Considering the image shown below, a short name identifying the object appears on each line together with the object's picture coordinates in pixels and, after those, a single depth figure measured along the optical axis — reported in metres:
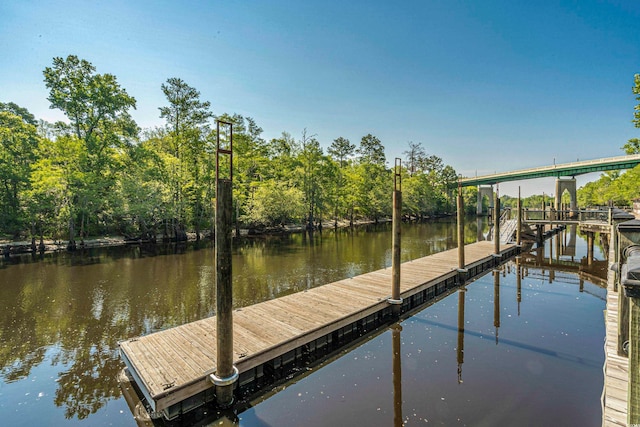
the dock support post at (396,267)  9.90
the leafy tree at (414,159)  83.25
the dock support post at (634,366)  2.06
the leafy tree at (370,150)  62.22
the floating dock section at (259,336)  5.64
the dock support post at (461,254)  14.73
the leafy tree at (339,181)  49.61
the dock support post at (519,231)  22.86
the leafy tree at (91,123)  25.86
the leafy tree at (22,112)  42.00
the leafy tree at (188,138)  32.56
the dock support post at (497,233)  18.97
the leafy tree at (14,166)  25.23
